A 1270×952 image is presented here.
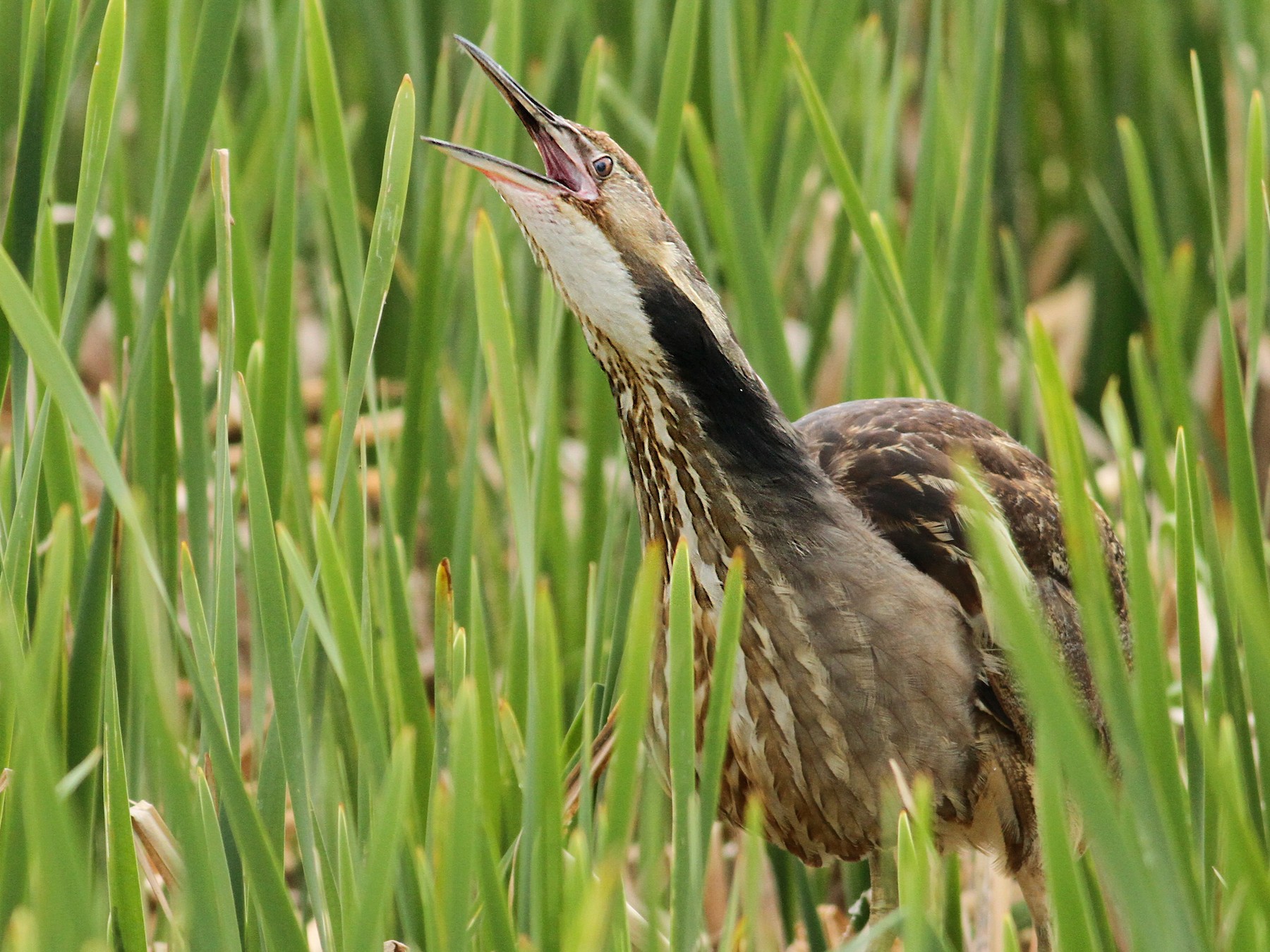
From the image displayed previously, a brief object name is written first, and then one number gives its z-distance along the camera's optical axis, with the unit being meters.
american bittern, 12.11
